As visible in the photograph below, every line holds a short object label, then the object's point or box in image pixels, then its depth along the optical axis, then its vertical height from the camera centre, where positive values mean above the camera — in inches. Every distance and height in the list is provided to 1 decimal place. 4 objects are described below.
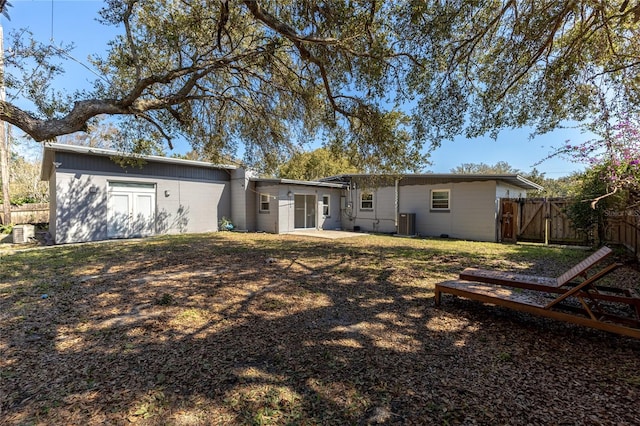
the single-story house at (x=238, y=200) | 458.3 +23.1
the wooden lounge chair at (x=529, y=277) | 134.8 -35.0
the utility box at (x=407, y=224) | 575.5 -22.2
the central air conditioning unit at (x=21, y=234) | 490.3 -34.7
